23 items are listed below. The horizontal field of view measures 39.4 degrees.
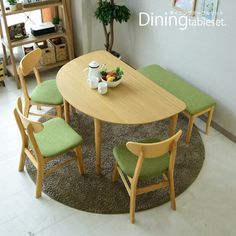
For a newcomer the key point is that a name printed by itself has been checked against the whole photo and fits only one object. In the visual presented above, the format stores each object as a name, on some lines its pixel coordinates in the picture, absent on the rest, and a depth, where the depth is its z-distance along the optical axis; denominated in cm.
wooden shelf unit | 371
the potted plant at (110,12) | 381
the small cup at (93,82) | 281
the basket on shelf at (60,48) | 428
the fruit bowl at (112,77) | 280
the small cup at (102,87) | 274
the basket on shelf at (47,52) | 420
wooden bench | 312
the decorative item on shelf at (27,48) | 416
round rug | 269
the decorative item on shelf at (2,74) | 397
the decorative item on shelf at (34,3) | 377
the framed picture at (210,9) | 296
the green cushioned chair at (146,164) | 218
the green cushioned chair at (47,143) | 248
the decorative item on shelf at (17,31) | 386
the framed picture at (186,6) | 316
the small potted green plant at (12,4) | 366
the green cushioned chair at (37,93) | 315
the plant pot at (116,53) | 431
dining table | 255
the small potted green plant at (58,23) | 417
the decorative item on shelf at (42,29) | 399
